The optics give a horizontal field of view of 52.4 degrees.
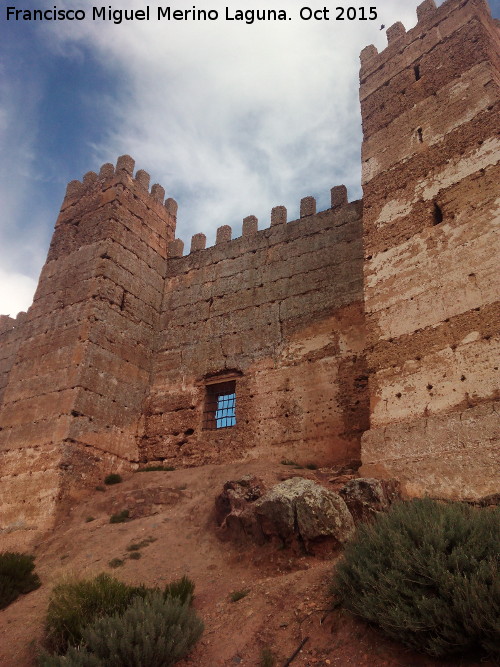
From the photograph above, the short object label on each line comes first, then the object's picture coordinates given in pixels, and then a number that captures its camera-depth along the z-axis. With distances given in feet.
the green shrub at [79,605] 16.19
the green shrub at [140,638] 13.67
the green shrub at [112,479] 34.83
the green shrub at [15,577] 22.93
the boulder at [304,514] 20.67
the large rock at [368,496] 21.36
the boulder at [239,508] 23.40
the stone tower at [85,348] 33.50
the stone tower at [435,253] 23.00
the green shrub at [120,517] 29.45
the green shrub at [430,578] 11.73
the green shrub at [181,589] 18.38
